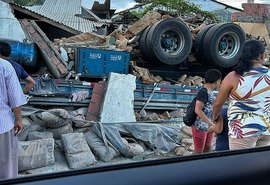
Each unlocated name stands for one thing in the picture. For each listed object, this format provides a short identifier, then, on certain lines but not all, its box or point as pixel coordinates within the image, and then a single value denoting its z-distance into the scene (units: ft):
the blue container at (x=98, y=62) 30.50
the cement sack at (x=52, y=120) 22.67
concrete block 27.78
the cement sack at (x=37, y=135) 21.20
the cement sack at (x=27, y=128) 21.38
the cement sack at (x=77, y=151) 19.80
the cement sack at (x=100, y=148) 21.34
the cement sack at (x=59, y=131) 22.65
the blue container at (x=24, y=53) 29.71
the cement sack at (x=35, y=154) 18.66
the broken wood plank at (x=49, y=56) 30.22
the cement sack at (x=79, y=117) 24.52
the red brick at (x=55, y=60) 30.53
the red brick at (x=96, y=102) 27.89
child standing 15.44
